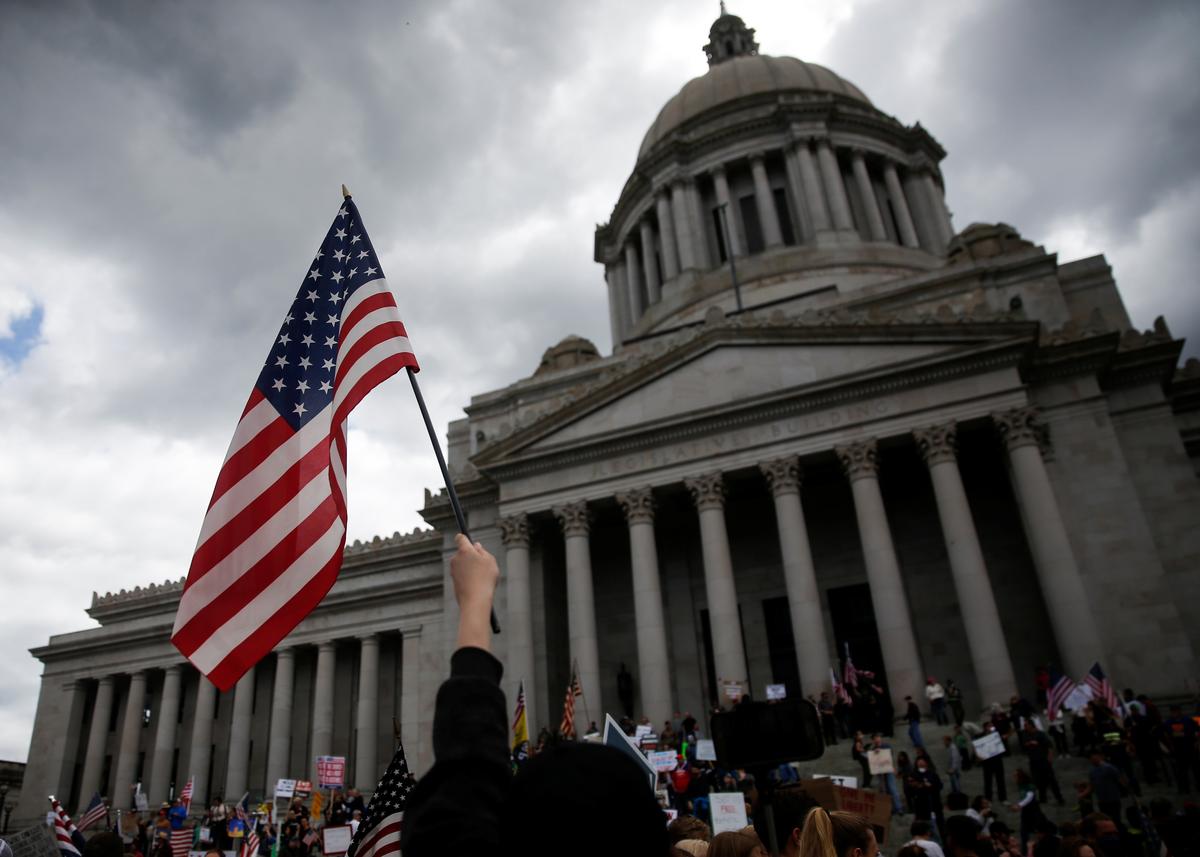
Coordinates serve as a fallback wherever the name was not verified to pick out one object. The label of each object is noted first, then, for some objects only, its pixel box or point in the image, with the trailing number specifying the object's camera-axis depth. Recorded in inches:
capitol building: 1077.8
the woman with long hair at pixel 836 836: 185.3
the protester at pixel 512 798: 80.6
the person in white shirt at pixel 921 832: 408.8
